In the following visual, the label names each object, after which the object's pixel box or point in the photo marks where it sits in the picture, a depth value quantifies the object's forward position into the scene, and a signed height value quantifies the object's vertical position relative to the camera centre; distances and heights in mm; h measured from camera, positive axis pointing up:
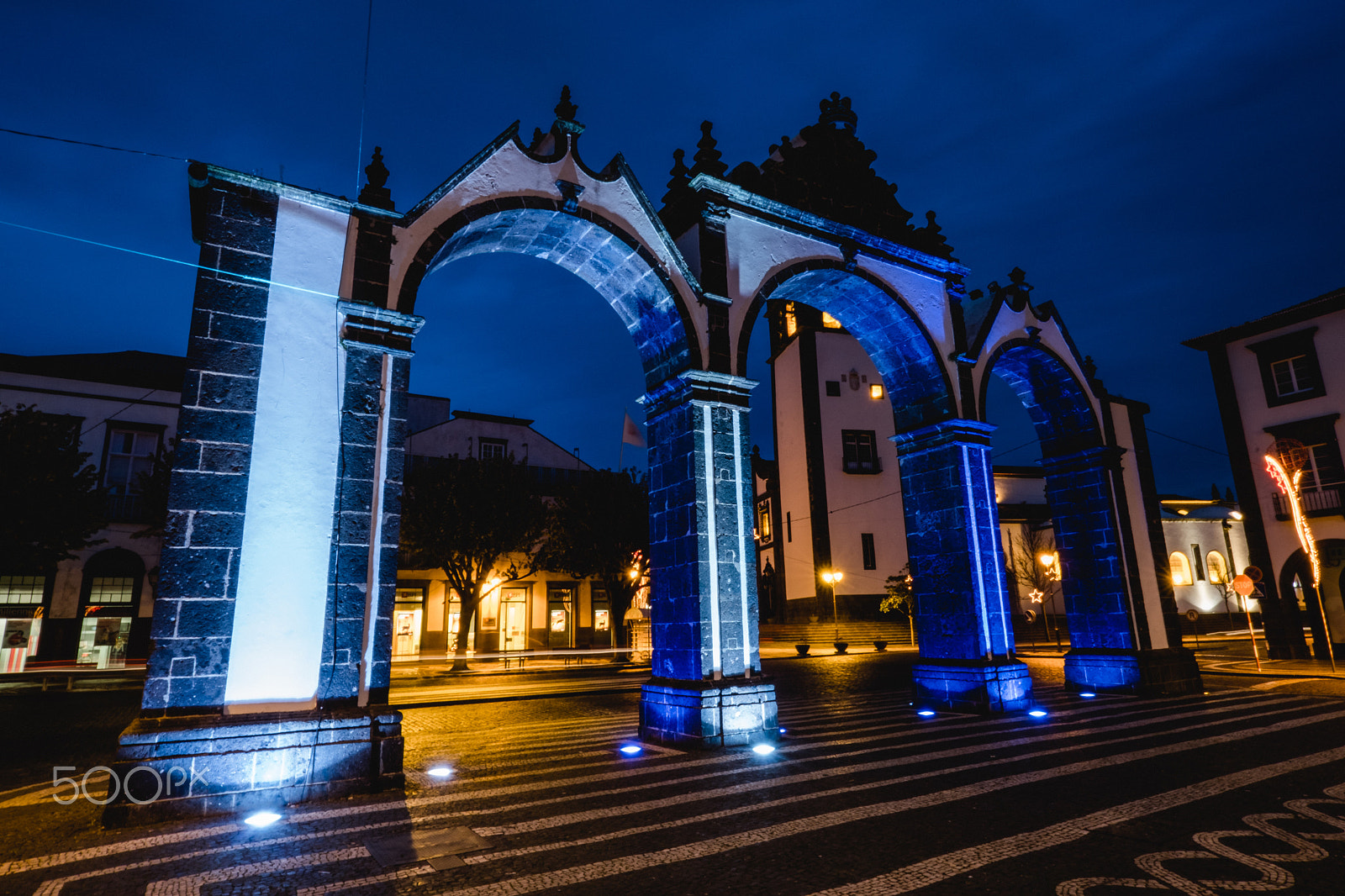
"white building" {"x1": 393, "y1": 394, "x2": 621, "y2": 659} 26547 +536
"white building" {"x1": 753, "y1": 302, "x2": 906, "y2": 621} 28250 +5063
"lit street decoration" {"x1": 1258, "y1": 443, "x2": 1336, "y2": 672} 17438 +2056
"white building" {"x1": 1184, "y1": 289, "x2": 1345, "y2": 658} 18297 +4001
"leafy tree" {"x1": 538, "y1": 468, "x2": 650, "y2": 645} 23406 +2431
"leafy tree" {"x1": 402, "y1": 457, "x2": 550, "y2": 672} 20812 +2723
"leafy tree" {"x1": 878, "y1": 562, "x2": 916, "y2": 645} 27188 +115
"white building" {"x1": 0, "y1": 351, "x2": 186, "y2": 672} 19391 +3069
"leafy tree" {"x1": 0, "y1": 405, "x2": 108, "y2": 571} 13734 +2664
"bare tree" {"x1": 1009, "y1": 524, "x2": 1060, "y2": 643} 30938 +1470
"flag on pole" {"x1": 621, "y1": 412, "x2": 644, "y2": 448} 20297 +5129
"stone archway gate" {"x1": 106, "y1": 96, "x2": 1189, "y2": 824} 5520 +1611
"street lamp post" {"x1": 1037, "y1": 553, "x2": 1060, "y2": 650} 29381 +1072
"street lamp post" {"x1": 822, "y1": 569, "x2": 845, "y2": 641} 27500 +911
